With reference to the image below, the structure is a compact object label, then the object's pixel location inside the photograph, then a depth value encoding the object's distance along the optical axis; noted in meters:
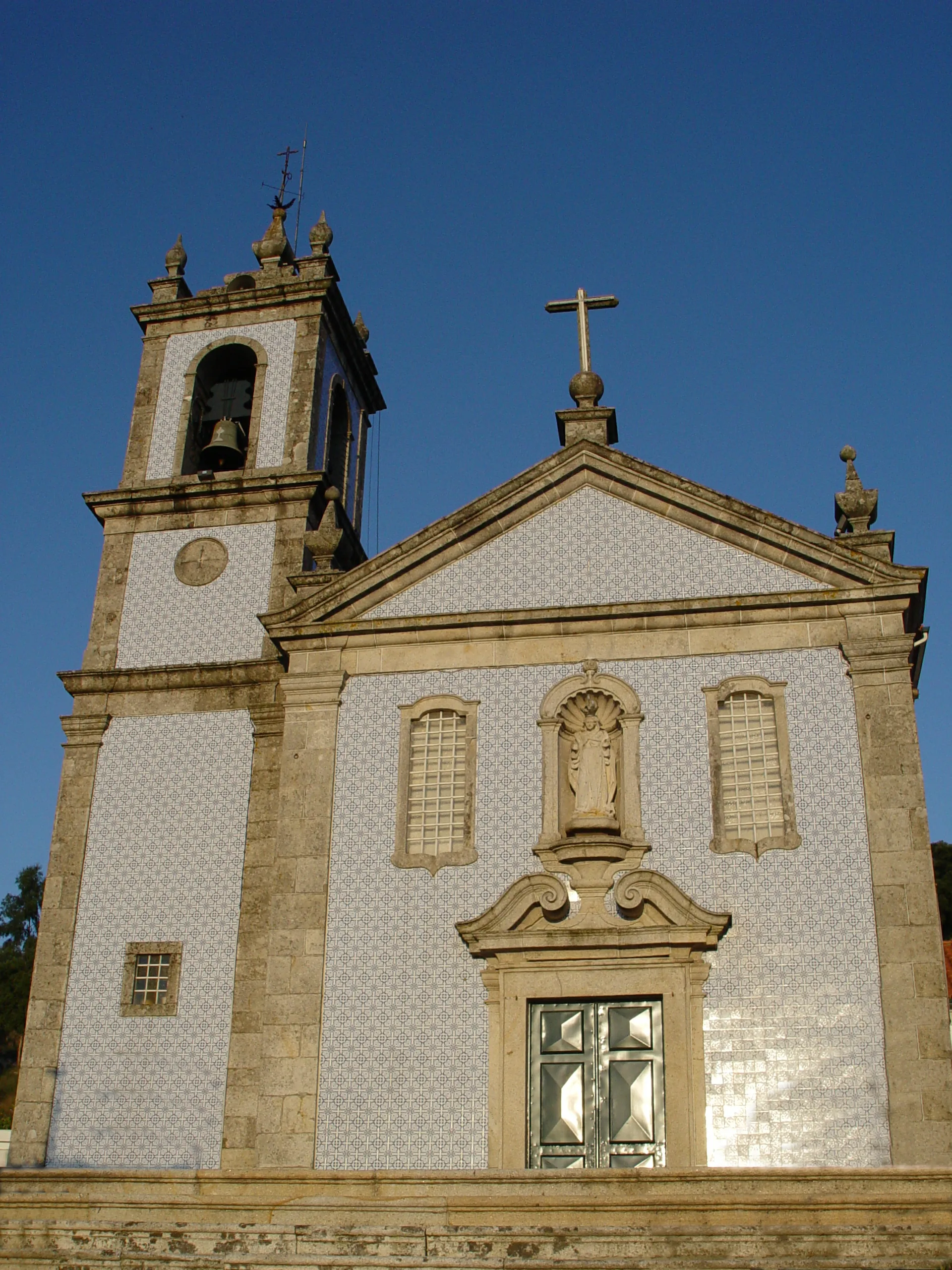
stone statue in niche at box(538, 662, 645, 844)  12.55
